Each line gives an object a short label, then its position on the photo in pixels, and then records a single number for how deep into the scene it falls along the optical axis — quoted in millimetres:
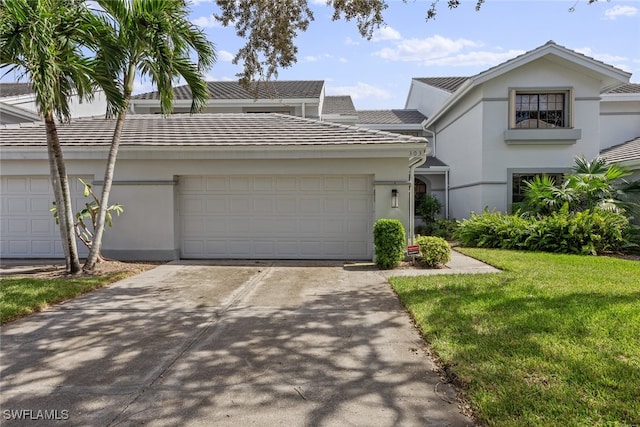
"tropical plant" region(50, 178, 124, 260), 9102
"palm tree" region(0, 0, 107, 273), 6480
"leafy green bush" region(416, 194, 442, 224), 17625
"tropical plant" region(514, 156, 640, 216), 12406
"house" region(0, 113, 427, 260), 10227
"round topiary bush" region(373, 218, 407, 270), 9180
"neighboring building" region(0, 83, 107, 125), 15750
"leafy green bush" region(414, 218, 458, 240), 15477
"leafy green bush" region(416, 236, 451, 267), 9156
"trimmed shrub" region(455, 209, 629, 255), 11133
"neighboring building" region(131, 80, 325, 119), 17828
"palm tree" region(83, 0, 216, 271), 7816
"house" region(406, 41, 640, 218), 14156
